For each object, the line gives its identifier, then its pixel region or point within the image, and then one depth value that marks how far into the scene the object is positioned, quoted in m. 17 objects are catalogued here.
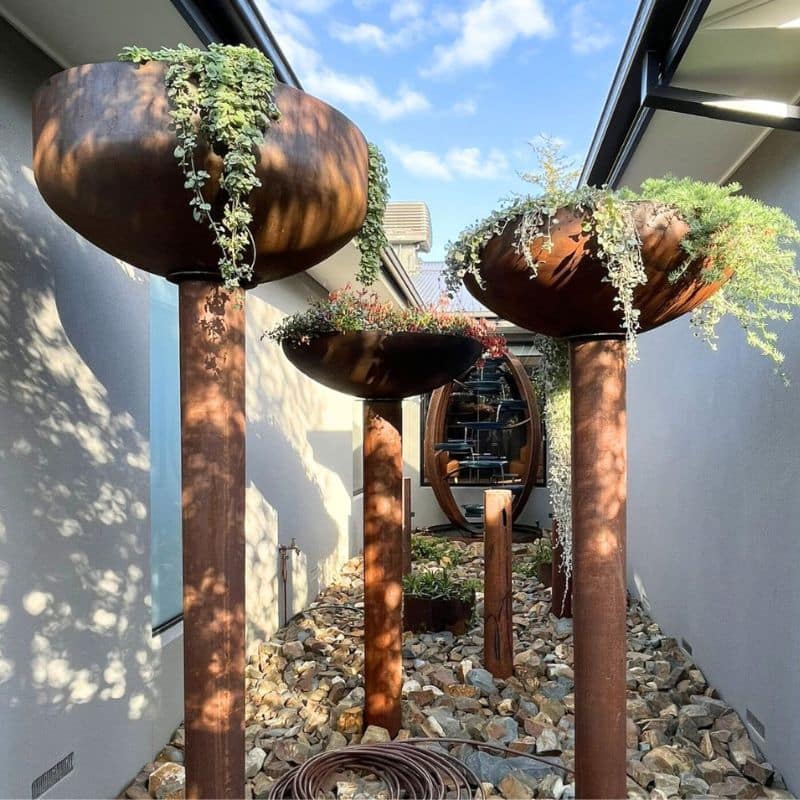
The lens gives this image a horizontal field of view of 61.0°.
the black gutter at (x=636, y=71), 1.90
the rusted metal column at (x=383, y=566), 2.69
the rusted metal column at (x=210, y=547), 1.50
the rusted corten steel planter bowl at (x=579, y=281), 1.53
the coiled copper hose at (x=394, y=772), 2.17
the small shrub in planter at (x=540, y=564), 5.07
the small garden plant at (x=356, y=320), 2.51
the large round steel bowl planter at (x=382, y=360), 2.49
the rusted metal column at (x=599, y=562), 1.69
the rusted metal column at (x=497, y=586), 3.34
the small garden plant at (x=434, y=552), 5.77
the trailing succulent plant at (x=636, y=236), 1.49
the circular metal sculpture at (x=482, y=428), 6.78
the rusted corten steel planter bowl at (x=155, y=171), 1.27
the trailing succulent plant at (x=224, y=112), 1.25
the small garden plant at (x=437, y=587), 4.10
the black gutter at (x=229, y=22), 1.83
